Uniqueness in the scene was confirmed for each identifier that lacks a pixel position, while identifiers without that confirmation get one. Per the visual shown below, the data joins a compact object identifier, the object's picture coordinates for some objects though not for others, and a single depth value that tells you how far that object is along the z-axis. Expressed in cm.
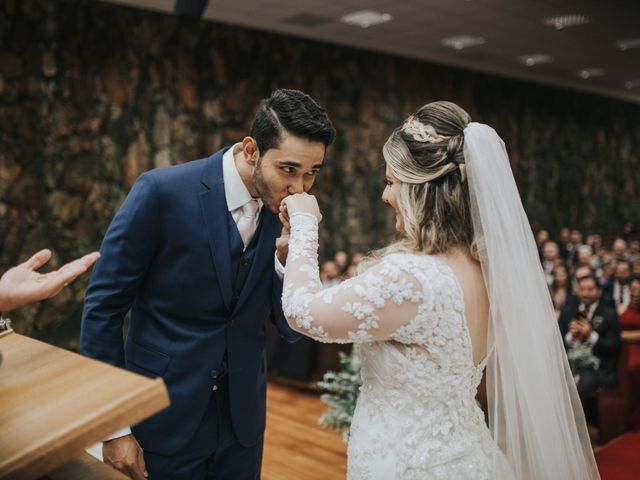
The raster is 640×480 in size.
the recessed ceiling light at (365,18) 736
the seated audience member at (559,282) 702
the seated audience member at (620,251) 923
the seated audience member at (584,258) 658
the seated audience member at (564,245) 1016
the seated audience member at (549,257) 820
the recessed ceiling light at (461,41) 866
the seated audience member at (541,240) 983
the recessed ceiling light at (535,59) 1004
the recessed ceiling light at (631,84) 1271
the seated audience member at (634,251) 960
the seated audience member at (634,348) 455
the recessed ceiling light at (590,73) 1139
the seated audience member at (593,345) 432
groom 161
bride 144
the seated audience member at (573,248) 961
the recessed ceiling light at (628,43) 906
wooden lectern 78
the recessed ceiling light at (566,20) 775
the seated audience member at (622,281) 701
